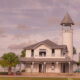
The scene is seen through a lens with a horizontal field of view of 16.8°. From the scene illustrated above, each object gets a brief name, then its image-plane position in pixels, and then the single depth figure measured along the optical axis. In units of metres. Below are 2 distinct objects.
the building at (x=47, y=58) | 70.62
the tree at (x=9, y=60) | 66.62
